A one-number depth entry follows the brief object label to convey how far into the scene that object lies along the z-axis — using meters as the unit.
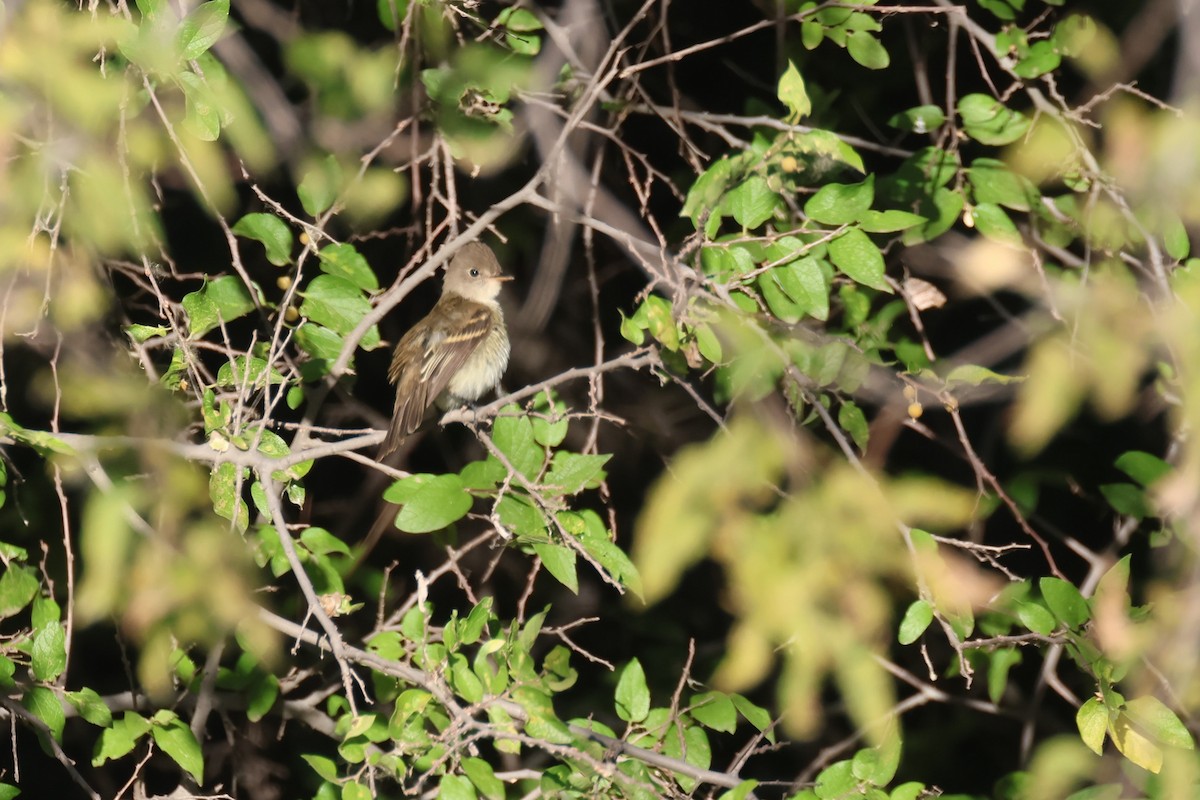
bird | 9.34
